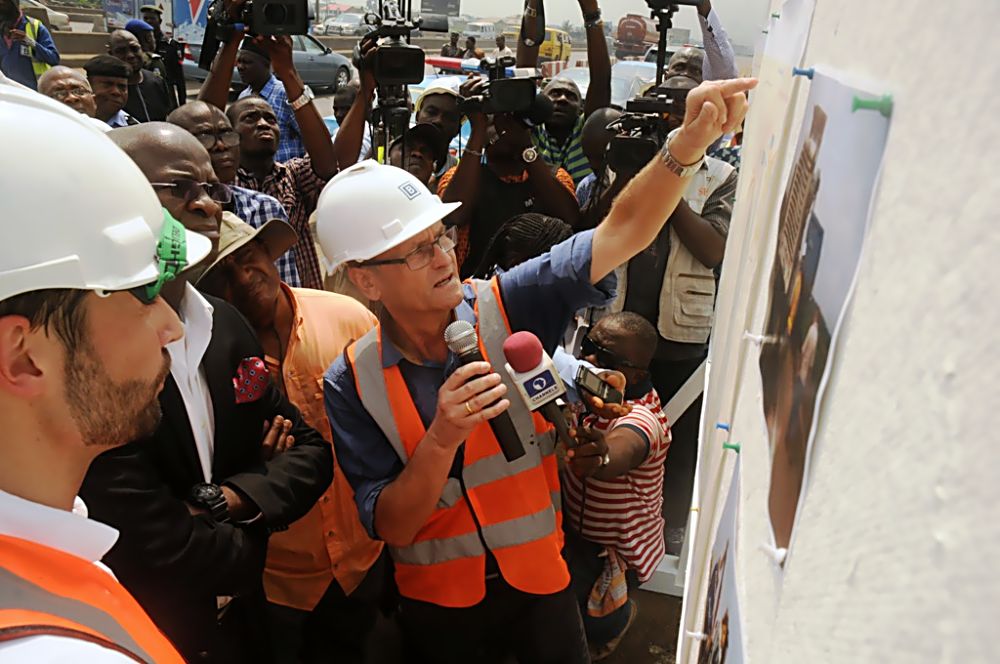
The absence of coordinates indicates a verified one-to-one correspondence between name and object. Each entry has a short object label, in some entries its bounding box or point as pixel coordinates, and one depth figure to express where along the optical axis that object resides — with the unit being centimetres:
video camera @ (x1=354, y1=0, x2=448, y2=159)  361
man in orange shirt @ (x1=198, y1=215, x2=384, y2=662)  211
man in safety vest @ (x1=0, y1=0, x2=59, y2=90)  586
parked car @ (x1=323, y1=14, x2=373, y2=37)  1975
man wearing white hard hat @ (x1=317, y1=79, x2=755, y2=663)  174
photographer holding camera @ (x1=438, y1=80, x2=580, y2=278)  333
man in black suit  152
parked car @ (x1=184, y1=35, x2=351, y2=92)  1384
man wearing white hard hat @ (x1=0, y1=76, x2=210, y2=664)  90
